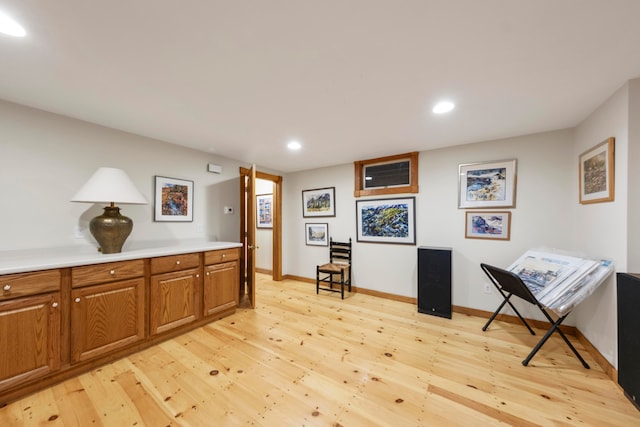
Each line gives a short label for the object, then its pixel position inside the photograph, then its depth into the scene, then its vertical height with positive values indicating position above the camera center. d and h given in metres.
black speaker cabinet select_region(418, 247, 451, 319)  2.99 -0.90
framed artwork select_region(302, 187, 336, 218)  4.29 +0.19
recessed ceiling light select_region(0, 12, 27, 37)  1.14 +0.94
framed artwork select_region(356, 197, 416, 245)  3.51 -0.13
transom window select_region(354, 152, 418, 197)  3.48 +0.59
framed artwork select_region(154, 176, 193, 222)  2.84 +0.16
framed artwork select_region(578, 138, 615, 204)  1.88 +0.35
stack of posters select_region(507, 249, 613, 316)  1.87 -0.56
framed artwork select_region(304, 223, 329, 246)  4.40 -0.41
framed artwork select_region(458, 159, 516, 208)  2.83 +0.35
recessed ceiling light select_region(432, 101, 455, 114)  2.02 +0.94
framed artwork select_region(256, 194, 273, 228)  5.35 +0.03
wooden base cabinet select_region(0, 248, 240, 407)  1.63 -0.87
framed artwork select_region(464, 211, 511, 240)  2.86 -0.16
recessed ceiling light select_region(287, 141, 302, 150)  3.06 +0.90
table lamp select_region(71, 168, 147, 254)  2.08 +0.11
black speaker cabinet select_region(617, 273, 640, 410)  1.52 -0.83
